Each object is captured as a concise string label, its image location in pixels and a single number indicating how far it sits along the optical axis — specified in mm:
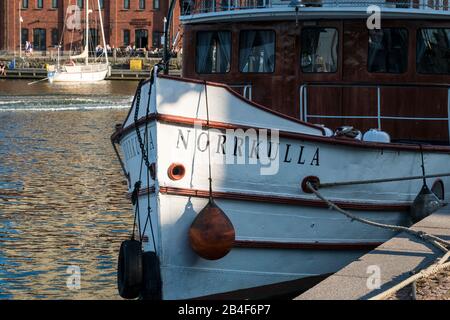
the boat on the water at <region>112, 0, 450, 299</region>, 10977
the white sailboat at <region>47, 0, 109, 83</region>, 80062
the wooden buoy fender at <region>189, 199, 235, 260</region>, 10797
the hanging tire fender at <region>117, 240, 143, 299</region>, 10969
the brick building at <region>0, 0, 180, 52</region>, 93562
